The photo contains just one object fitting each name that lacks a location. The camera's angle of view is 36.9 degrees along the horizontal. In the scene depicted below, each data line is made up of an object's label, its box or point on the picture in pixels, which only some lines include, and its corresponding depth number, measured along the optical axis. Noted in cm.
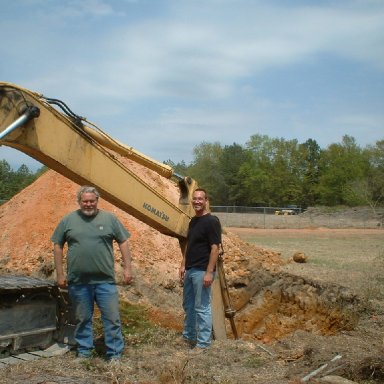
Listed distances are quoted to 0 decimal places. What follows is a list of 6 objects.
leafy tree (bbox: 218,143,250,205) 7675
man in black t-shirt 615
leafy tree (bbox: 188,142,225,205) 7531
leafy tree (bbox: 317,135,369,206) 7331
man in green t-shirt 542
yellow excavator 534
